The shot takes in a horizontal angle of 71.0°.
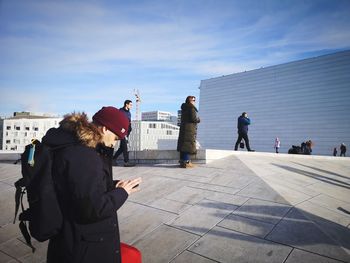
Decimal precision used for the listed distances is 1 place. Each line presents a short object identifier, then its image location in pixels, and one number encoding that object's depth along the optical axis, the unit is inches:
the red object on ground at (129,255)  66.3
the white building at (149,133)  3787.6
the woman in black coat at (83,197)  56.7
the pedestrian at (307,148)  540.8
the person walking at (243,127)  403.2
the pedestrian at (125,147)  284.0
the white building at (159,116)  7721.5
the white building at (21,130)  3260.3
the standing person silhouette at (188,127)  264.7
